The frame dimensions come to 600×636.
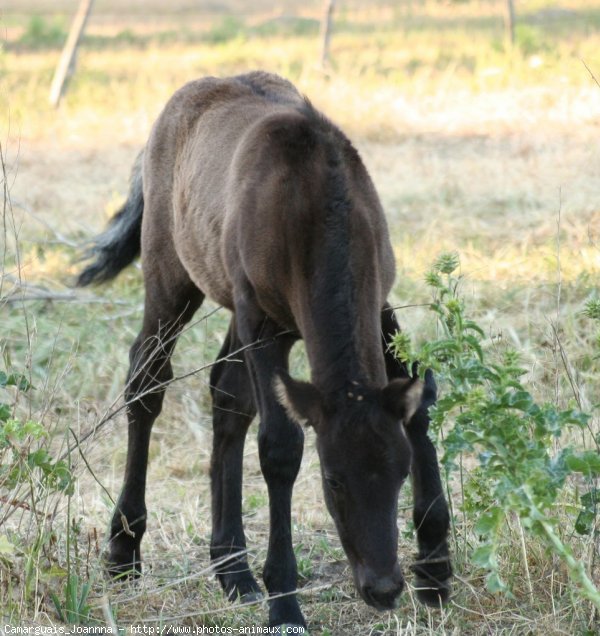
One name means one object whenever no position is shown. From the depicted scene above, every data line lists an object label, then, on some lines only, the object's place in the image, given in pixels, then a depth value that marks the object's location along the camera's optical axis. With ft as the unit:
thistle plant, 19.48
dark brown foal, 21.89
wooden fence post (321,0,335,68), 116.35
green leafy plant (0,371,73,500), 22.40
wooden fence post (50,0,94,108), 102.17
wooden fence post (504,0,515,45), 113.60
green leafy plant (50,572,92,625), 23.88
